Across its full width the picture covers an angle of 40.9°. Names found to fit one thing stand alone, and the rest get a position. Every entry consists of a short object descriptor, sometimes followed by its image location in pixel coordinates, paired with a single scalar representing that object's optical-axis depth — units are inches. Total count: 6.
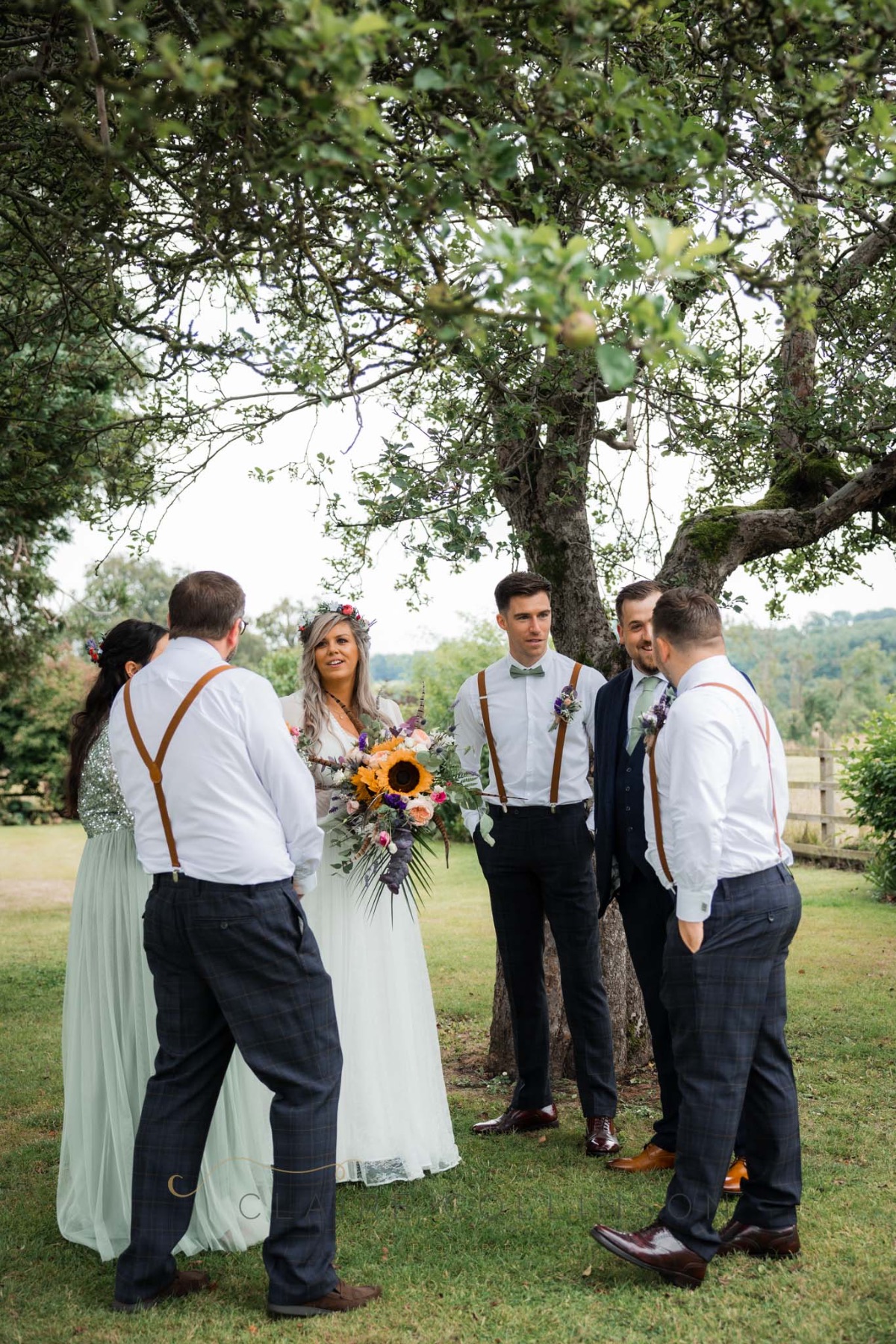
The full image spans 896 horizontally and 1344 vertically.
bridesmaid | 176.1
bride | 202.1
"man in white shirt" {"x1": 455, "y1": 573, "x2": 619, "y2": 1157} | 219.9
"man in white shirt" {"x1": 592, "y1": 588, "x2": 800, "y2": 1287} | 153.2
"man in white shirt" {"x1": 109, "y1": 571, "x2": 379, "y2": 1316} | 149.2
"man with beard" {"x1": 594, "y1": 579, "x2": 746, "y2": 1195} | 202.1
